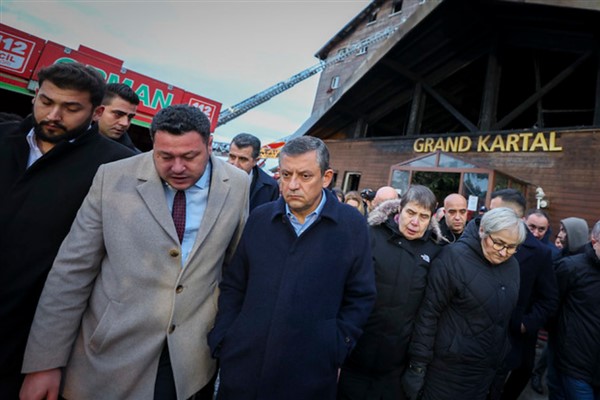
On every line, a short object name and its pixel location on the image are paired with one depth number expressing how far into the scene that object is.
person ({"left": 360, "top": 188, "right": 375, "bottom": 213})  5.79
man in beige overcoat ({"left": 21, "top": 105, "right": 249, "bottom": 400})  1.37
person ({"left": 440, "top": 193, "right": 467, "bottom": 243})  3.57
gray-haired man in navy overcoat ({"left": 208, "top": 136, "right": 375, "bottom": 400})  1.43
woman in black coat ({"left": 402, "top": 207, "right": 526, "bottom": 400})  2.08
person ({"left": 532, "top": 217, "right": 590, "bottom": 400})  2.81
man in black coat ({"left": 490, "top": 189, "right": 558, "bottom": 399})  2.70
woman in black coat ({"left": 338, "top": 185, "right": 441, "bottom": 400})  2.11
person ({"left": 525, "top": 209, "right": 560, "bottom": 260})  3.64
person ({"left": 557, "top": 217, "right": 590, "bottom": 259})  3.54
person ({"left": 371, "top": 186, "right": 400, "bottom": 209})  3.67
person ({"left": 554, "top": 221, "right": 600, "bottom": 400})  2.50
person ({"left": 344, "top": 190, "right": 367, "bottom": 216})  4.65
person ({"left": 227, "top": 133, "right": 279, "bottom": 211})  3.41
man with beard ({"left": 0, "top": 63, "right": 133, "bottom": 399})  1.43
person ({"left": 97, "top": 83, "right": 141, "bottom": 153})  2.57
